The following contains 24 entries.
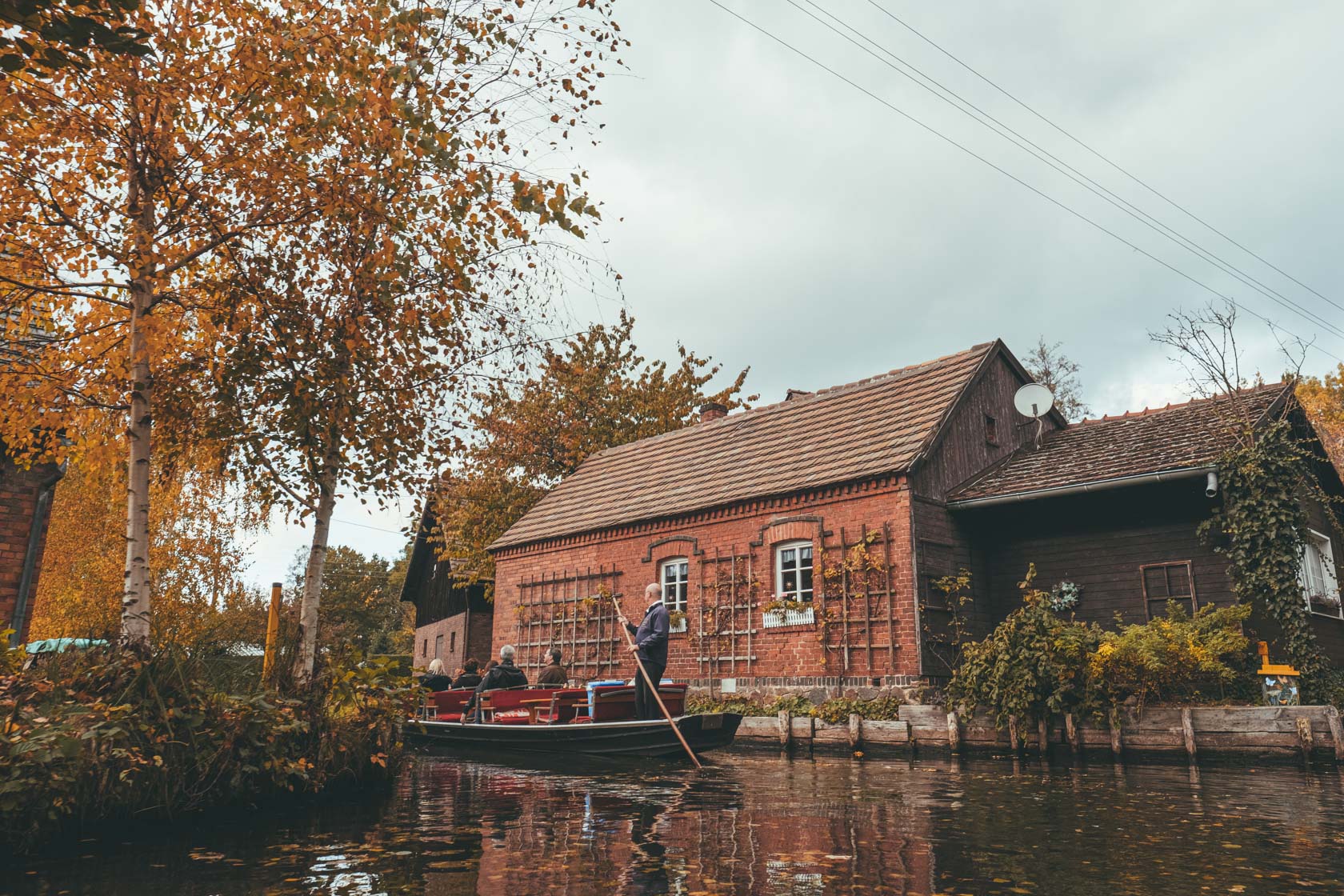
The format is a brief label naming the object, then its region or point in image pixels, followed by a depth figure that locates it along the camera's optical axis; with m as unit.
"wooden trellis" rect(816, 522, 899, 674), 16.53
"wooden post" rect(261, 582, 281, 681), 8.52
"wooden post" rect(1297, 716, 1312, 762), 11.87
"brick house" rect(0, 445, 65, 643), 13.31
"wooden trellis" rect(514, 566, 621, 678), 21.64
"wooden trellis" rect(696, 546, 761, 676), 18.66
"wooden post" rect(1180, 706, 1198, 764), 12.49
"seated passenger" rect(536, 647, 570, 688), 15.34
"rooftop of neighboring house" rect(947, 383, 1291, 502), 15.66
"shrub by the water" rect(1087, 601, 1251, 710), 13.28
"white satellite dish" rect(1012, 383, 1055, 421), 19.77
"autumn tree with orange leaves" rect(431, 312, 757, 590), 31.22
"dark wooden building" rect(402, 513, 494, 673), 33.34
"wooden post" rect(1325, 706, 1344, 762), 11.70
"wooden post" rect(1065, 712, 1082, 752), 13.41
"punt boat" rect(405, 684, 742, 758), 12.62
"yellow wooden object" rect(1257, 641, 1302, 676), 13.09
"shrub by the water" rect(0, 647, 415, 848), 6.05
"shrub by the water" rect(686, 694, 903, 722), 15.73
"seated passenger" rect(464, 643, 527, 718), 15.62
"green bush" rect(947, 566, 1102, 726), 13.45
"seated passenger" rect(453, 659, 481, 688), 17.83
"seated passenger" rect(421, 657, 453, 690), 17.86
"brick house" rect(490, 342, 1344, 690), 16.16
